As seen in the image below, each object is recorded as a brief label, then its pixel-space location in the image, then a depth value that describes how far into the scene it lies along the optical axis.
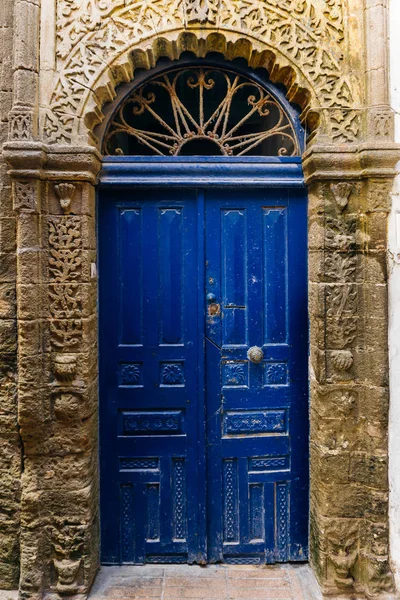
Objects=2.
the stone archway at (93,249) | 2.96
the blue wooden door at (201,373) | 3.29
